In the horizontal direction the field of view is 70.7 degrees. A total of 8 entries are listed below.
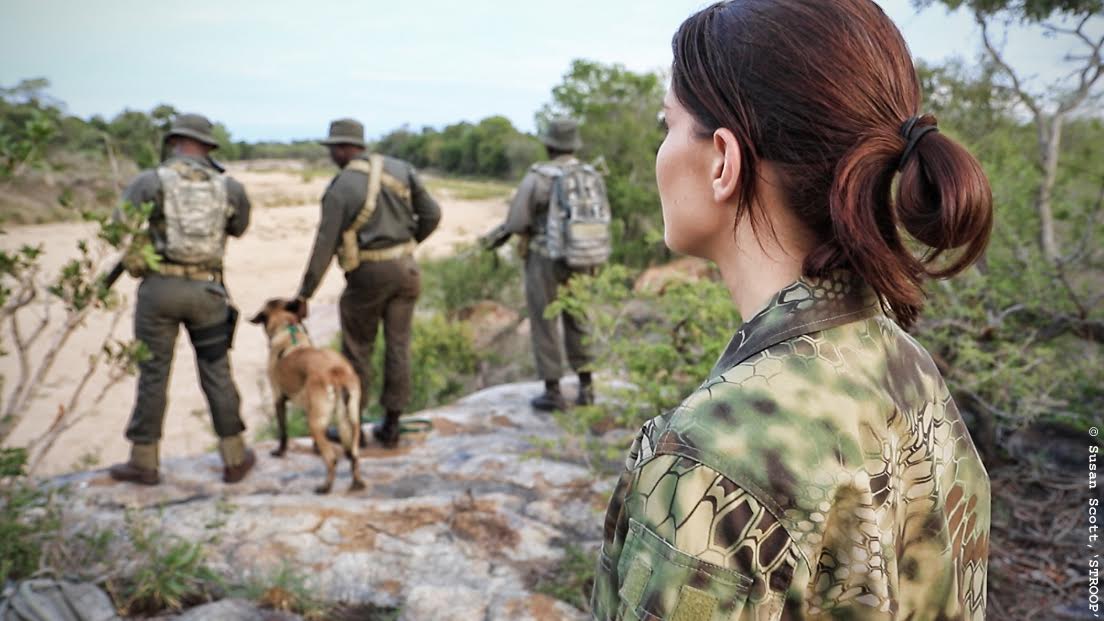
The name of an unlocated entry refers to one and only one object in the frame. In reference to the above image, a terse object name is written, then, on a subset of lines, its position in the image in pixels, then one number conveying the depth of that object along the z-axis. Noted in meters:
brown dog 4.79
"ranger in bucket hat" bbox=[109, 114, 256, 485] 4.70
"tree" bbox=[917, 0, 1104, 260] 4.62
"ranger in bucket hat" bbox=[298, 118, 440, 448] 5.23
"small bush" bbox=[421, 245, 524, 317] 10.41
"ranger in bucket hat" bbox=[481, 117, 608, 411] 6.20
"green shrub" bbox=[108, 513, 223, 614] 3.44
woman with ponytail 0.88
